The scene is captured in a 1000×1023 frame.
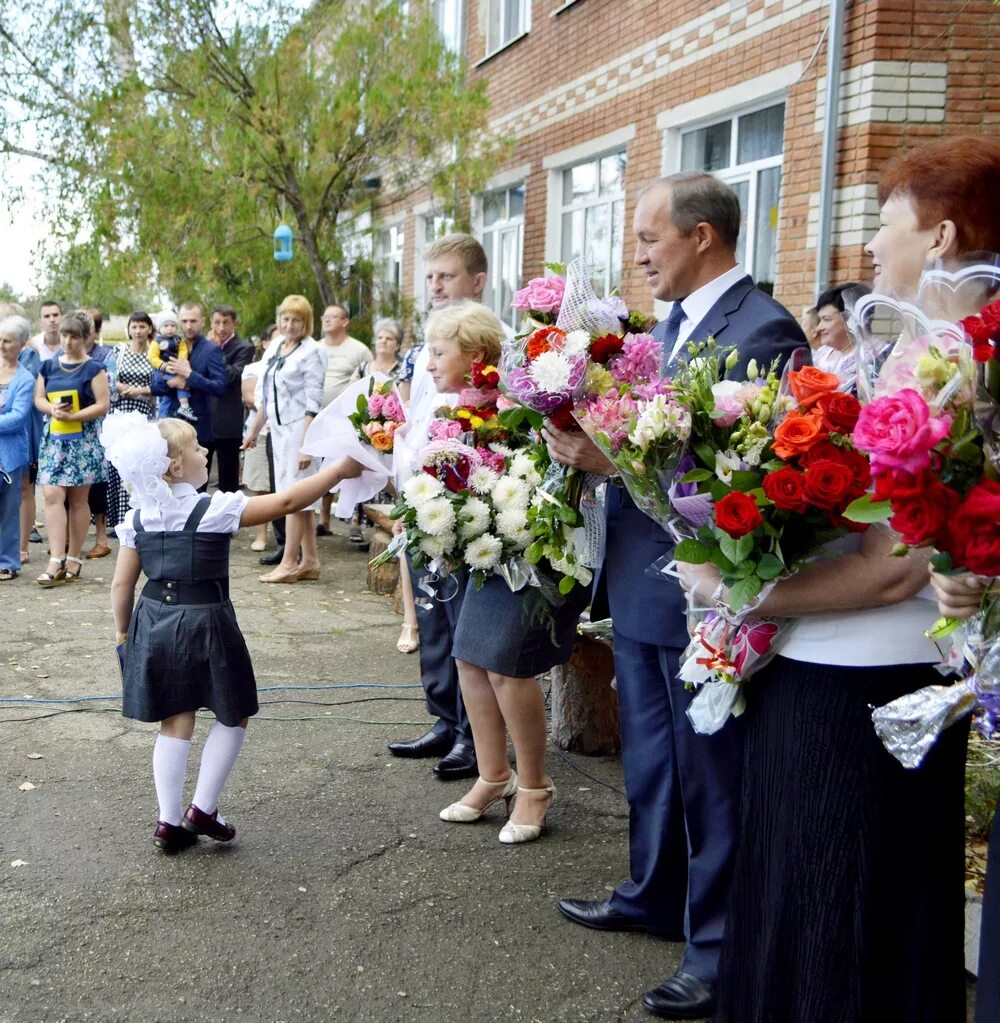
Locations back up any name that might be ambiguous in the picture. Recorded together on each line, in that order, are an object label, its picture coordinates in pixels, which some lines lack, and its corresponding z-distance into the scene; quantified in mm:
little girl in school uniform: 4246
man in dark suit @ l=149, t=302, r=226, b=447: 10906
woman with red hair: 2471
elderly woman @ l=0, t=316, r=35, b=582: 9523
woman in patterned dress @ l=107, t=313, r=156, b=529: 11031
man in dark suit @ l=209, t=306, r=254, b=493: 11547
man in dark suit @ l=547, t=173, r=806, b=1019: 3338
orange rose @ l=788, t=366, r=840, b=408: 2363
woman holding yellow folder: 9546
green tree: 13914
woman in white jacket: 9609
